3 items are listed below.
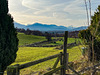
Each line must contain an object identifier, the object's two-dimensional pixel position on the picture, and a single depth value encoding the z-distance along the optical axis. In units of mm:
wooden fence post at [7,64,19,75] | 2477
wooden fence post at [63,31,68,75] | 4215
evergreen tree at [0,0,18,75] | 5716
